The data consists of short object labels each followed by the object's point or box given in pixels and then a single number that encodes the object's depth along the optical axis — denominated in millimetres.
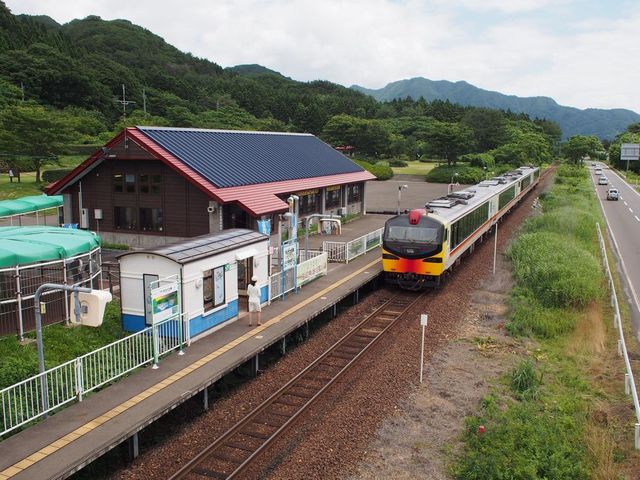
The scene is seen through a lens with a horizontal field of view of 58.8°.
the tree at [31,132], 40188
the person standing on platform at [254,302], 14211
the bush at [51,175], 44969
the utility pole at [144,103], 74412
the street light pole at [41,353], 9461
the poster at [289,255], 17219
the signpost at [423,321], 12375
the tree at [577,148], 94250
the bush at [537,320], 15766
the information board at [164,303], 11688
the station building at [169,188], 22797
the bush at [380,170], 65562
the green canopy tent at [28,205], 23744
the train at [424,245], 19375
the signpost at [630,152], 85062
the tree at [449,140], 68062
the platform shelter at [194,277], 12734
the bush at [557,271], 17500
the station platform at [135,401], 8227
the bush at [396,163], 80694
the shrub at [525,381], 11656
